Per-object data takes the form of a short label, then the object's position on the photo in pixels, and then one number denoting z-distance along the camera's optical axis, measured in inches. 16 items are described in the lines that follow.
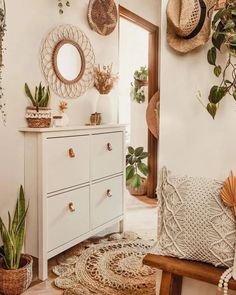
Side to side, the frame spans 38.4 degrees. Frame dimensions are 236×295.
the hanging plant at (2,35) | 83.4
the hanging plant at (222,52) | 42.7
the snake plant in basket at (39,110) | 91.5
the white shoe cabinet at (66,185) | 87.0
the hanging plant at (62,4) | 102.4
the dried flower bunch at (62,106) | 104.1
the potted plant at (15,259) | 78.2
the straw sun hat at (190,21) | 46.9
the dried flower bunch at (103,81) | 117.0
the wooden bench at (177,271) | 45.2
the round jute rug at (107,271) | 81.4
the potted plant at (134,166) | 148.6
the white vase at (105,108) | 120.4
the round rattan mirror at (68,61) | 102.3
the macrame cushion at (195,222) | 45.9
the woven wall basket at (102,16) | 115.9
